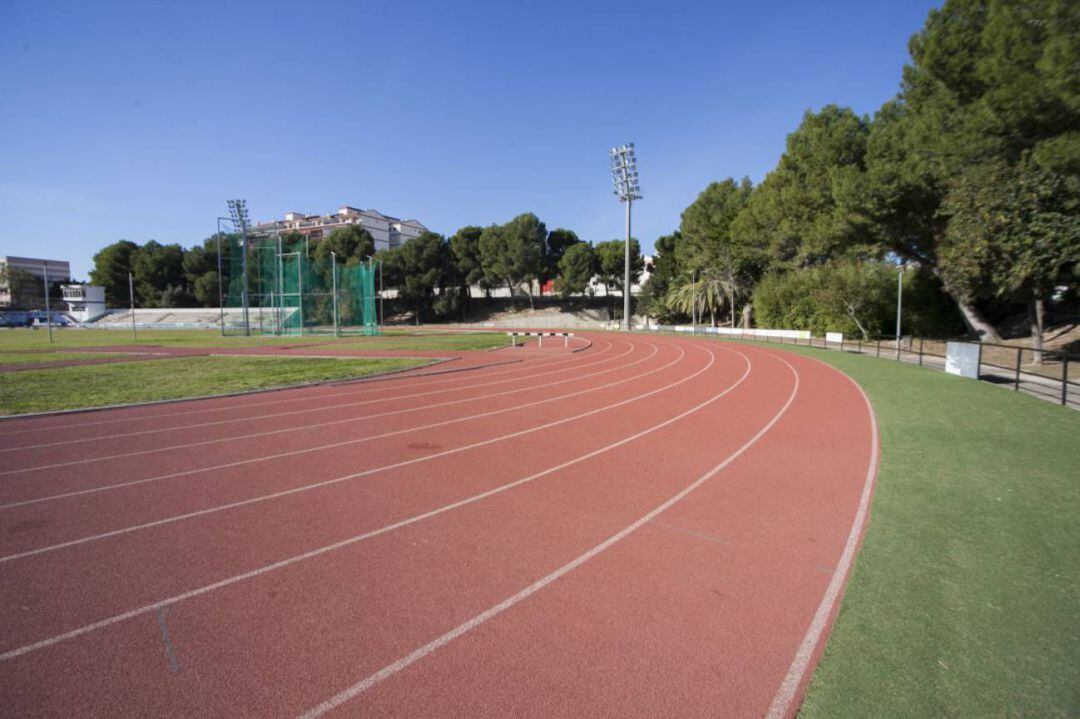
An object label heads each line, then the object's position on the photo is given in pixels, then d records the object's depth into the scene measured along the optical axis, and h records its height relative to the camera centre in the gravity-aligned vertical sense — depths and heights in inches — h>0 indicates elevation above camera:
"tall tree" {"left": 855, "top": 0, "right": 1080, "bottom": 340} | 367.2 +225.5
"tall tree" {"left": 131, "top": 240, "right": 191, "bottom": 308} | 2839.6 +248.4
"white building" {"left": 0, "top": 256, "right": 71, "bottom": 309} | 3824.8 +412.8
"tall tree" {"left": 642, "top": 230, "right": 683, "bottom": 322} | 2023.9 +194.3
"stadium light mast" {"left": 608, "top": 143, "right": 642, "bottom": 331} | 1876.2 +567.9
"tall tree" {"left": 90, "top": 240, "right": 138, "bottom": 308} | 2935.5 +277.6
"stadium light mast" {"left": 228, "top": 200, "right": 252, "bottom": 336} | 1350.9 +203.2
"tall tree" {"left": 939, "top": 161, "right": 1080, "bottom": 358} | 578.6 +119.8
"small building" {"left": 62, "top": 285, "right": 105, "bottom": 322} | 2768.2 +79.5
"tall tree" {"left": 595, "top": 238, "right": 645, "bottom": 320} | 2442.2 +299.4
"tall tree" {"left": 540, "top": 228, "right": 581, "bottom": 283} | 2588.6 +399.6
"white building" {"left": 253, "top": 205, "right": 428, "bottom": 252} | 3666.3 +747.0
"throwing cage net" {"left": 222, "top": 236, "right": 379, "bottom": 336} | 1353.3 +80.5
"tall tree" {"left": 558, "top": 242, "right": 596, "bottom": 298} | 2433.6 +268.2
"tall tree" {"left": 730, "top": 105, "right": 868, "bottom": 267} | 944.9 +295.6
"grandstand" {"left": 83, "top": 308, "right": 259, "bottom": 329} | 2427.4 -2.8
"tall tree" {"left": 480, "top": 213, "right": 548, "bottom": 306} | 2432.3 +357.3
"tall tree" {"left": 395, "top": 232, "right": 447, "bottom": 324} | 2460.6 +278.6
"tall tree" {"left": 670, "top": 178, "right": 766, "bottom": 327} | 1617.9 +273.3
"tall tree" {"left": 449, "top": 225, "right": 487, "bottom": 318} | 2561.5 +343.5
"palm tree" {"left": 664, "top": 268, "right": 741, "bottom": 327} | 1667.1 +102.7
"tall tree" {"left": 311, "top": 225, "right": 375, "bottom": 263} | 2527.1 +393.1
